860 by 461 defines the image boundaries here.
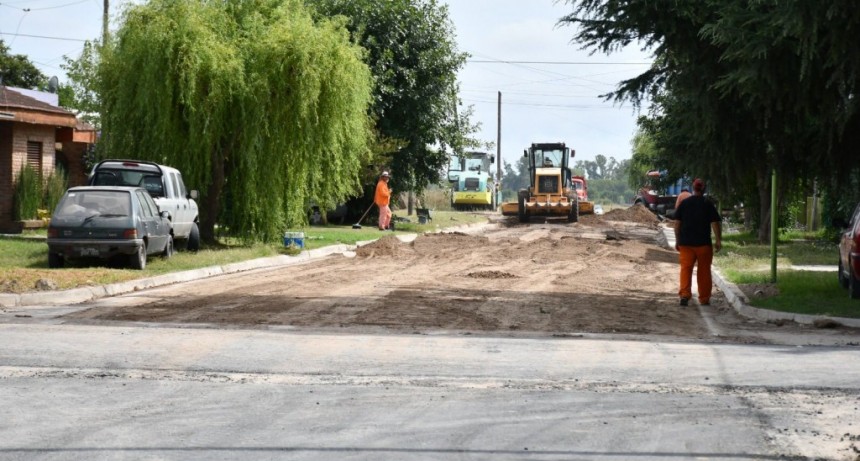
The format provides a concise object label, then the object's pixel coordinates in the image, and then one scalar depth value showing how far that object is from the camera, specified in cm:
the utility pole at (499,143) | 9506
